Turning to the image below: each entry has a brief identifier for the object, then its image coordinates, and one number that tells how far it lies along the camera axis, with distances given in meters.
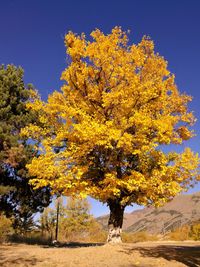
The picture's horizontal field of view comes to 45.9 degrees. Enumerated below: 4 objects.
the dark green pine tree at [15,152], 14.78
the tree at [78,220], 28.15
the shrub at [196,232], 20.59
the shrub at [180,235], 22.59
